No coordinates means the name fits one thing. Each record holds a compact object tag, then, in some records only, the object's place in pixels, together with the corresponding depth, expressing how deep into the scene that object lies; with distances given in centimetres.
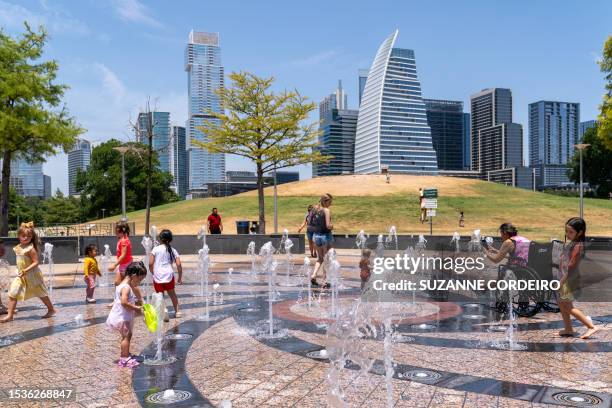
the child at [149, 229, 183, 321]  823
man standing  2434
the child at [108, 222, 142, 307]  957
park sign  2970
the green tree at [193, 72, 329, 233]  2870
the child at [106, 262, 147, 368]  609
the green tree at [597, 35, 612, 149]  2889
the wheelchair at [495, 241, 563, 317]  849
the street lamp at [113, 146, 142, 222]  2740
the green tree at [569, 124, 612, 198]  8225
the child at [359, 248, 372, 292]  995
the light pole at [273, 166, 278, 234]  3050
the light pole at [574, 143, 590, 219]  3257
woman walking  1148
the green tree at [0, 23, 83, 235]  2567
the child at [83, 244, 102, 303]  1066
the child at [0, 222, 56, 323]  865
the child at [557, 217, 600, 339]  686
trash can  2767
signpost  2958
